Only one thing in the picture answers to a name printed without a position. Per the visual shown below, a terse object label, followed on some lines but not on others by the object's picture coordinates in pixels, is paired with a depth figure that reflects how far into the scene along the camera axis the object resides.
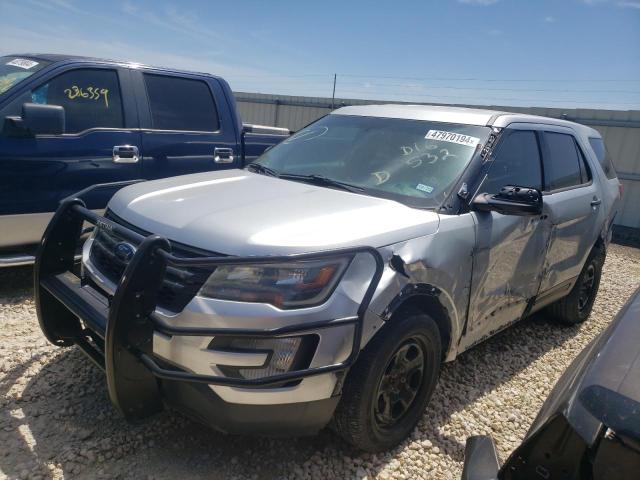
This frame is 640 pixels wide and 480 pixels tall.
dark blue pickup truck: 3.90
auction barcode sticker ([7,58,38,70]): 4.28
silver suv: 2.03
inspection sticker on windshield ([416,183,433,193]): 2.83
